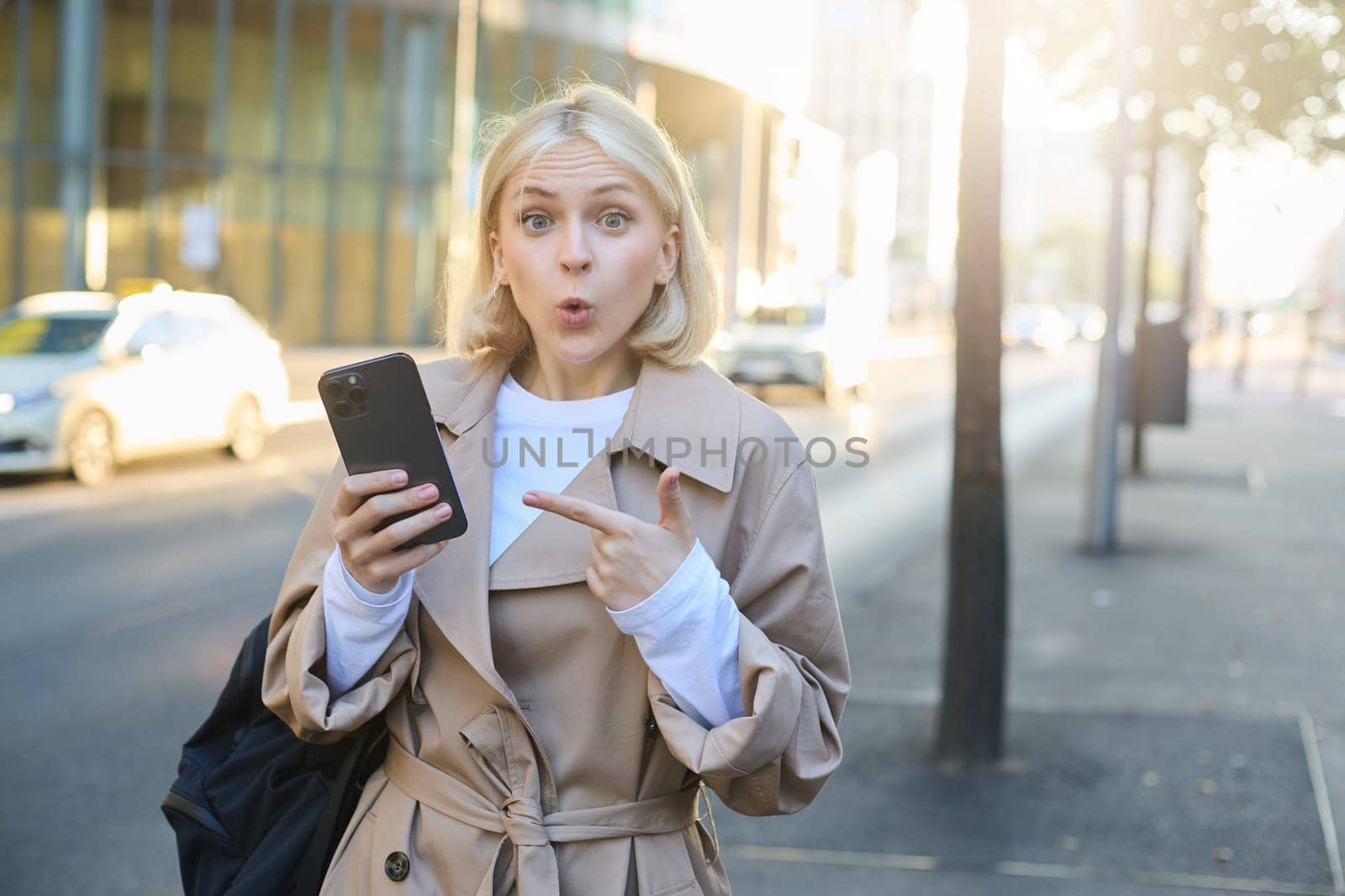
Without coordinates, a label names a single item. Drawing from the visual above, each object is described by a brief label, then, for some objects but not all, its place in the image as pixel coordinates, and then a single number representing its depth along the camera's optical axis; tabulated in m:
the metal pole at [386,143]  35.78
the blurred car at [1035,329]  57.25
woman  2.04
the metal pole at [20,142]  31.03
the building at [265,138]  31.53
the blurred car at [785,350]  24.70
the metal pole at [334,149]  34.97
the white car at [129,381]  13.27
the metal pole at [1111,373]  11.16
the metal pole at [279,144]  34.28
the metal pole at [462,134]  29.03
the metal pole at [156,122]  32.84
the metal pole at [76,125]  31.61
